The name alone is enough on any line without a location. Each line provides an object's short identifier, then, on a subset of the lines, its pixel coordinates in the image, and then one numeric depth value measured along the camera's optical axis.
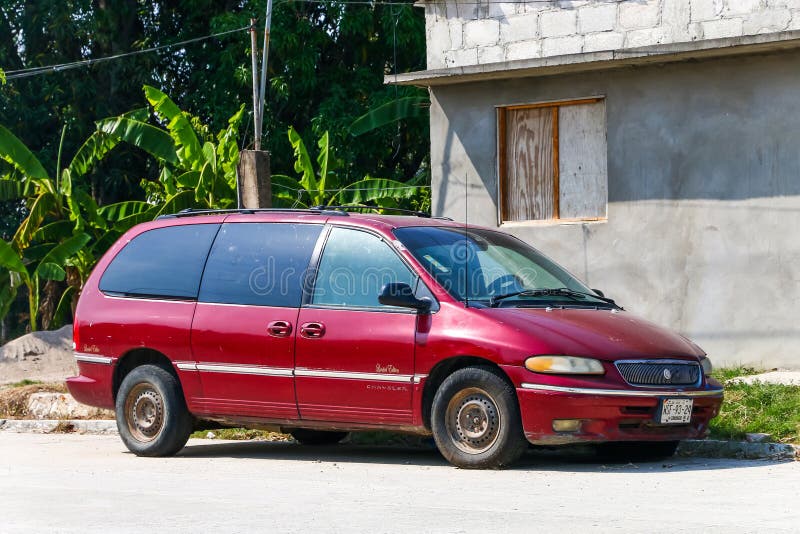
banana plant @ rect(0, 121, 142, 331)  20.33
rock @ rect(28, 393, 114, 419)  14.30
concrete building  14.01
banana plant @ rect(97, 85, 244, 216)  20.06
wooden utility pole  15.38
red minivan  9.07
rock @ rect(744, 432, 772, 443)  10.23
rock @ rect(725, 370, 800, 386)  12.53
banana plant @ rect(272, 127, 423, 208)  20.14
